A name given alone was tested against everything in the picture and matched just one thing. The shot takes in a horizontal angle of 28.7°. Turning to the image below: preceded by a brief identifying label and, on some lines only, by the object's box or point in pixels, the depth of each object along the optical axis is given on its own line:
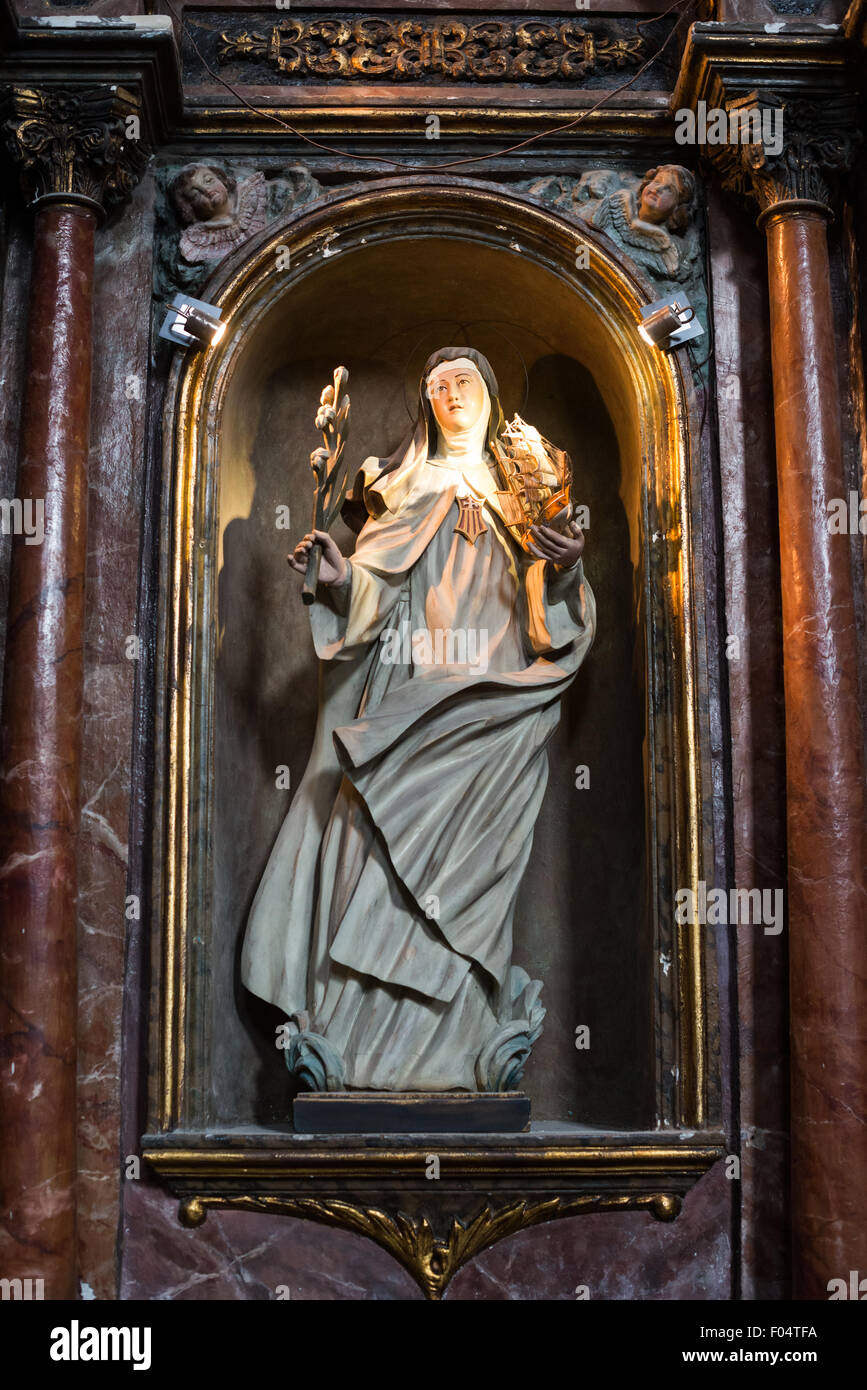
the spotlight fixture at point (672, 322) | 5.66
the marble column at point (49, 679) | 4.77
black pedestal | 5.11
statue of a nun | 5.27
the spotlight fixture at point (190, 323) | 5.62
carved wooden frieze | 6.02
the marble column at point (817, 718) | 4.82
